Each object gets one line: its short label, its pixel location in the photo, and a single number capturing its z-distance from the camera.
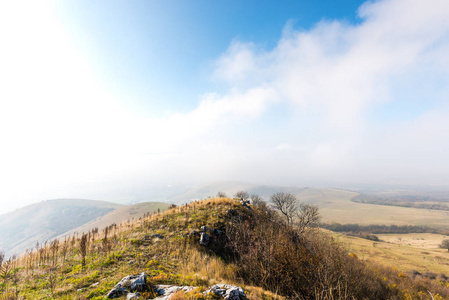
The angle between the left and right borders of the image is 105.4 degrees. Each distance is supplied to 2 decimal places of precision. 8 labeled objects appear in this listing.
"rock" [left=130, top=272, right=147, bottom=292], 7.48
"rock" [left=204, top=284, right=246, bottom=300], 6.80
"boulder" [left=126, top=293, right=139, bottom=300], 6.93
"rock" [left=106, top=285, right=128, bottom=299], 7.20
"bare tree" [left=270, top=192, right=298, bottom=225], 50.77
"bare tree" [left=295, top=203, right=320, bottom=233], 41.17
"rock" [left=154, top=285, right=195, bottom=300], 7.14
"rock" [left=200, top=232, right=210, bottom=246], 15.40
